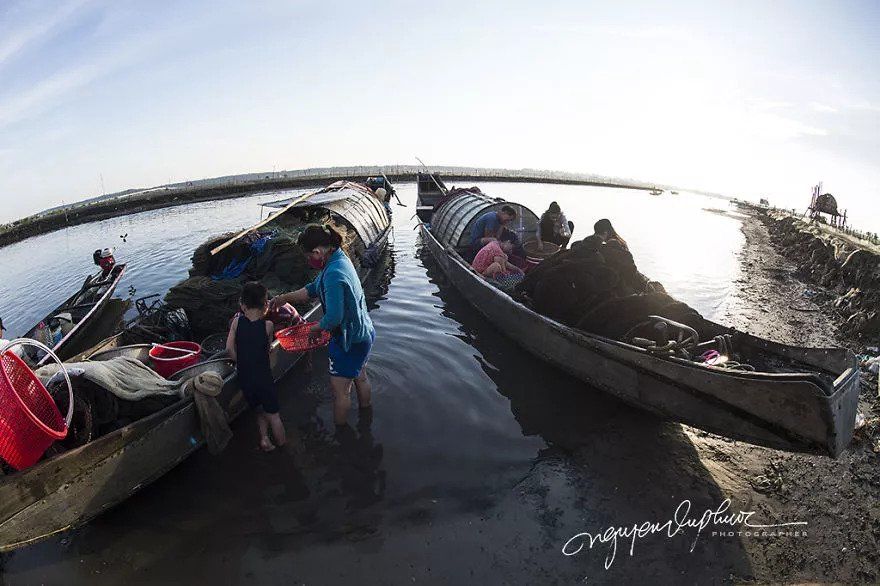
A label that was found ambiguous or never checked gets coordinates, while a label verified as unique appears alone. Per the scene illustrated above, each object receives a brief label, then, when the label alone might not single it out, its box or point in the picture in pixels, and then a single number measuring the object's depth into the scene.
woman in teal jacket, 5.05
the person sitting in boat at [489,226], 11.18
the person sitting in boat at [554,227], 11.46
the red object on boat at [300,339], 5.37
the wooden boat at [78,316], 9.59
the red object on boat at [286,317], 7.01
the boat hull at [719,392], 4.21
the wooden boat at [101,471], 3.82
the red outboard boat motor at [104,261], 13.84
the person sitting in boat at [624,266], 7.23
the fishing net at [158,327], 7.27
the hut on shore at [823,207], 25.75
